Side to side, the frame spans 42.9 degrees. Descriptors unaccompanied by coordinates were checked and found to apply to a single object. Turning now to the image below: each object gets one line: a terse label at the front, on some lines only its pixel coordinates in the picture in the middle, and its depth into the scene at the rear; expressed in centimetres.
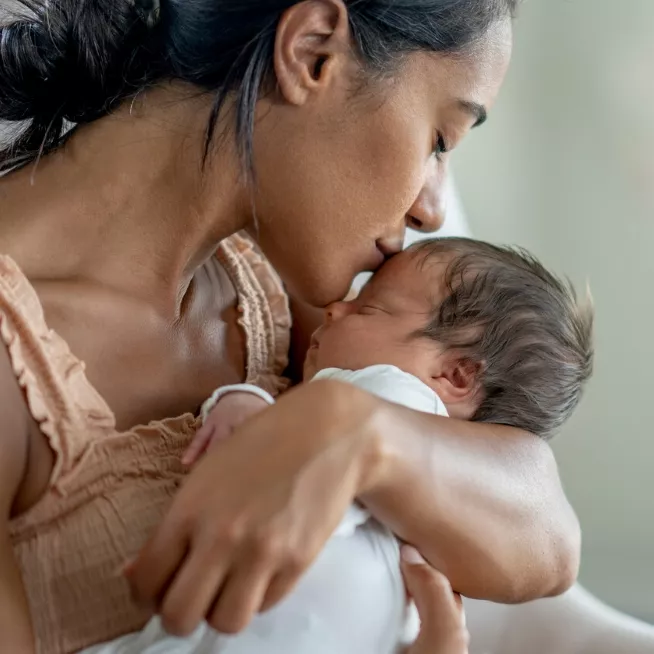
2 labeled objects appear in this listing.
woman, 75
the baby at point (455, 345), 84
